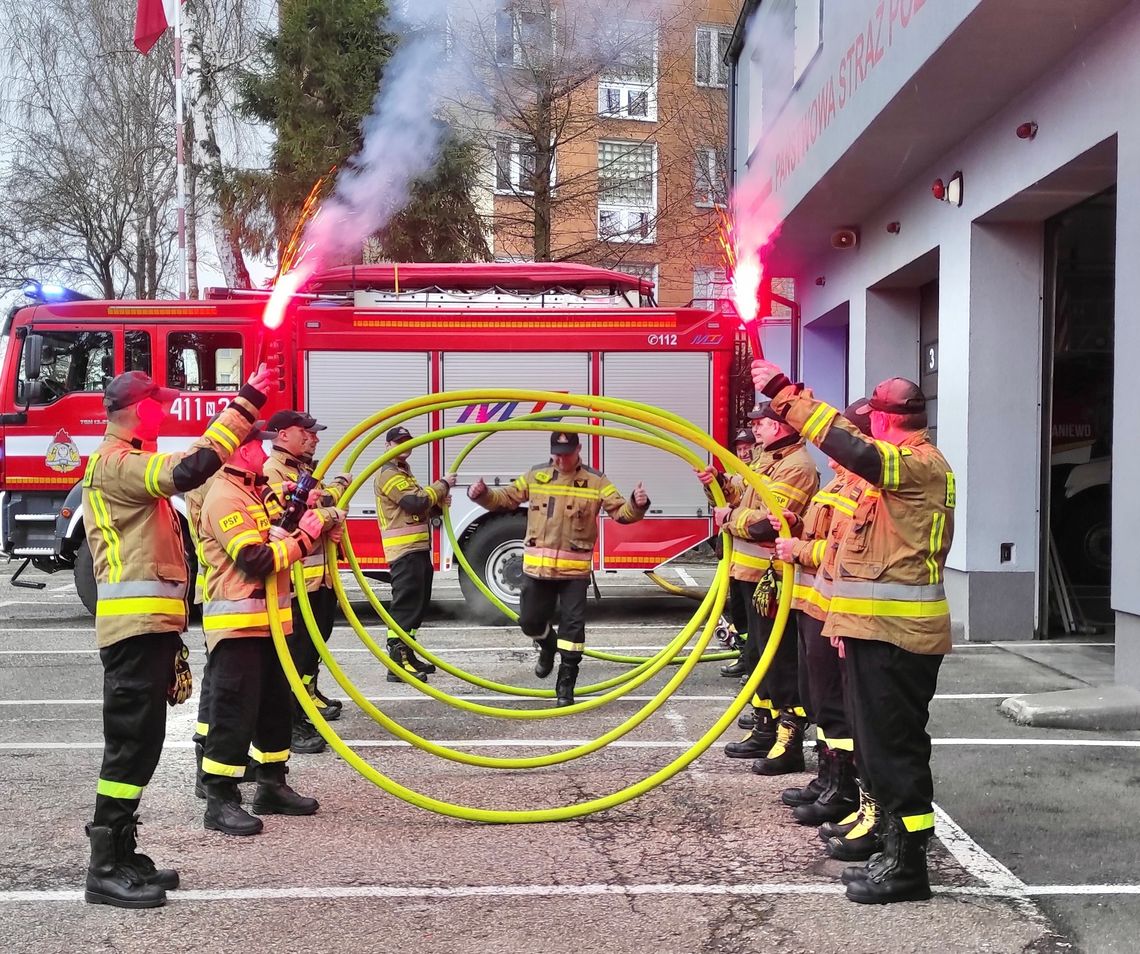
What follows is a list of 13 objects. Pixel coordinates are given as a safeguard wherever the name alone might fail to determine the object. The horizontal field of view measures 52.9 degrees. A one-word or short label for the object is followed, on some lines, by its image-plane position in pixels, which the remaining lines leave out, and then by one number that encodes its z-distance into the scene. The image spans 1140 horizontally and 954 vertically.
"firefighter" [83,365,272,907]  4.29
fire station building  7.42
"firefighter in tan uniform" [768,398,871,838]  5.10
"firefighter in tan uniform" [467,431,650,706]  7.75
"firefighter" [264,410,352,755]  6.58
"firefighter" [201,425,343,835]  5.11
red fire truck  10.92
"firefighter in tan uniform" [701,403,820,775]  6.05
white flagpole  17.66
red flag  17.56
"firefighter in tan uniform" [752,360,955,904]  4.19
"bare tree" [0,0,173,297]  22.50
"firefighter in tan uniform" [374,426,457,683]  8.66
